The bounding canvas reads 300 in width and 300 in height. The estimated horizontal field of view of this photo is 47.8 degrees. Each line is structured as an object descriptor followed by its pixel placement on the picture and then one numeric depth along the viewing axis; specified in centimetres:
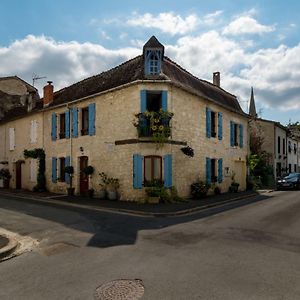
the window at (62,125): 2056
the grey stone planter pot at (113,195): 1650
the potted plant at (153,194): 1526
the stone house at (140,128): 1599
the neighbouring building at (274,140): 3259
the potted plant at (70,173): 1902
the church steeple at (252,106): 5548
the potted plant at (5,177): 2514
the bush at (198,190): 1736
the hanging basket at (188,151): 1673
